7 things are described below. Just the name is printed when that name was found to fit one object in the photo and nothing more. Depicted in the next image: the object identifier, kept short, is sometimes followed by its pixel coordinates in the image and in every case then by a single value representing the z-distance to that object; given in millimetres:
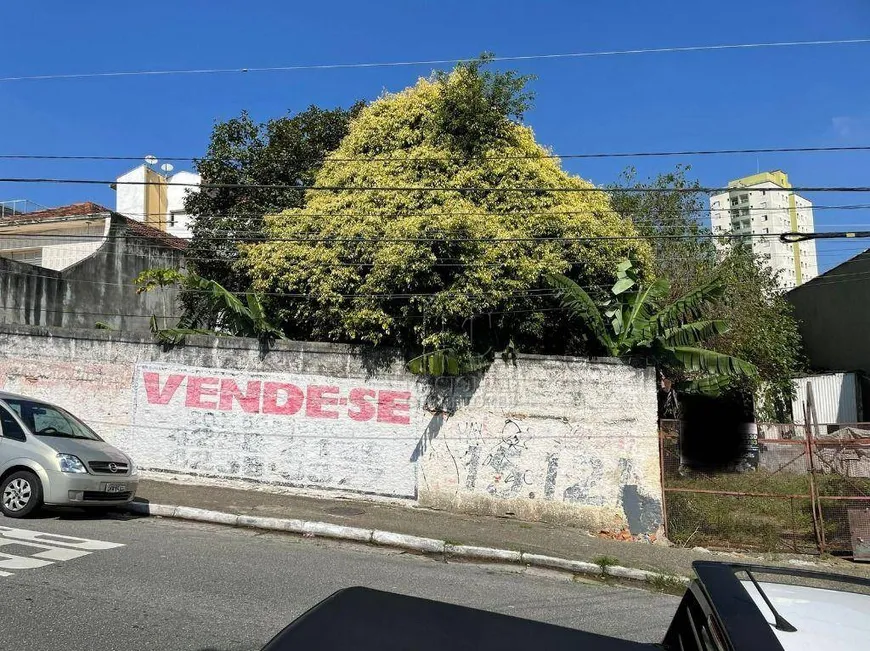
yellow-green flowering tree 11430
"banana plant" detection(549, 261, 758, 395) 11164
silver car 8539
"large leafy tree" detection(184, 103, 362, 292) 16047
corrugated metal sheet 22453
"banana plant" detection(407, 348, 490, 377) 11008
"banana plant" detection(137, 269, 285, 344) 12305
